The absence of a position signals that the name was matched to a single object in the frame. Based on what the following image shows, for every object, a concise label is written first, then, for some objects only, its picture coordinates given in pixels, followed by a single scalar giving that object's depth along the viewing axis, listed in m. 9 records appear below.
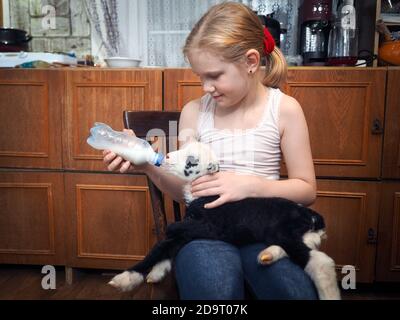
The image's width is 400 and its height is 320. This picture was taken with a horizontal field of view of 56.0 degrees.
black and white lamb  0.73
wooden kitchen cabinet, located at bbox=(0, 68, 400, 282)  1.43
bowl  1.55
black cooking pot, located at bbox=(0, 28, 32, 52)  1.65
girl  0.71
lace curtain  1.88
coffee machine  1.57
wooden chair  0.96
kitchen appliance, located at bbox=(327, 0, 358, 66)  1.60
